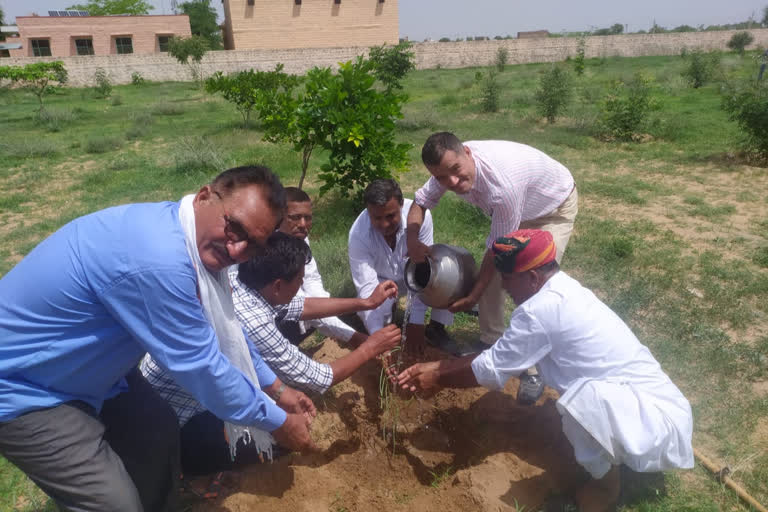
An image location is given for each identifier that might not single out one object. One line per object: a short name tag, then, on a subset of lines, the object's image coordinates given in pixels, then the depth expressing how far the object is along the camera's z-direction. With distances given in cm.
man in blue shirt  159
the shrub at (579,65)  1764
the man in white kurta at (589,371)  217
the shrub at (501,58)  2712
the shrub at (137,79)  2605
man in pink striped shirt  303
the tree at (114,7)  4672
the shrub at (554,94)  1126
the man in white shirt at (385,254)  341
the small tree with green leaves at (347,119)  497
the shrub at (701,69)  1644
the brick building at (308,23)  3450
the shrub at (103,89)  2002
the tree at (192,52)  2459
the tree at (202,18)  4112
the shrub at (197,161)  845
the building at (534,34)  5386
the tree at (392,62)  1577
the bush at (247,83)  858
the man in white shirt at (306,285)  341
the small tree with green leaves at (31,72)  1462
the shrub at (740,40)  3198
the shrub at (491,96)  1296
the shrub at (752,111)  778
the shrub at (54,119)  1330
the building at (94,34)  3250
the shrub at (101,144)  1055
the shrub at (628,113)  961
